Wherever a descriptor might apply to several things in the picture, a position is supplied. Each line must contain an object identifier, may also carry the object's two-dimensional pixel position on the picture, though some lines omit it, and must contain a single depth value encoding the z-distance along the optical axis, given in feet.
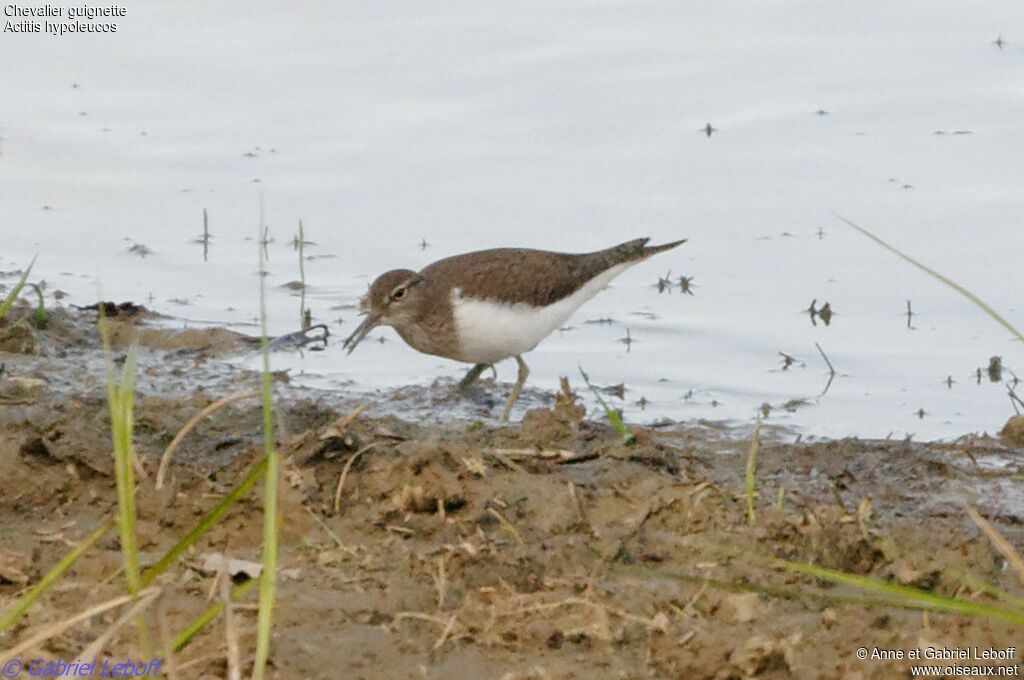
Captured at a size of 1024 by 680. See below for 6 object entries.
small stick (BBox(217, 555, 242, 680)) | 21.91
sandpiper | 53.83
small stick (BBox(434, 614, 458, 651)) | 27.27
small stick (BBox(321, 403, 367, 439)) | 35.06
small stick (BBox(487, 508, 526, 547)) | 31.70
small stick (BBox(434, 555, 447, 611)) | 28.71
